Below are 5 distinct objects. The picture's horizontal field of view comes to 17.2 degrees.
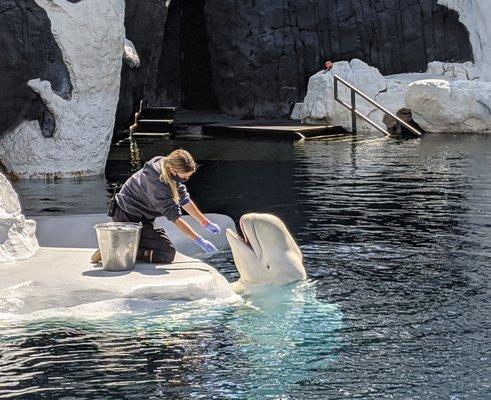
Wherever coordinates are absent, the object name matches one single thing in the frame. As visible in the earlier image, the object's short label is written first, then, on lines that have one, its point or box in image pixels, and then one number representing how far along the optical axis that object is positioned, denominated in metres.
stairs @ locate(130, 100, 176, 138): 38.26
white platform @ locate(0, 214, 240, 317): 11.75
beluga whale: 13.53
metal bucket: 12.34
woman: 12.61
